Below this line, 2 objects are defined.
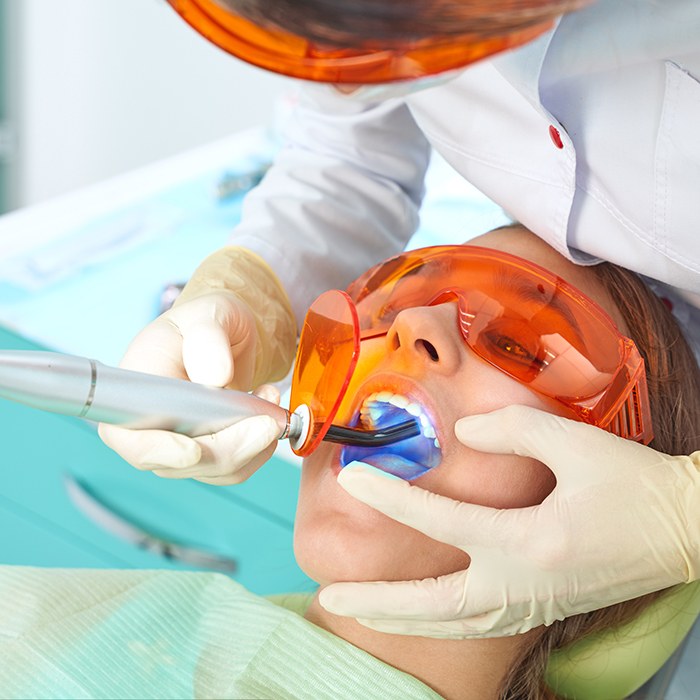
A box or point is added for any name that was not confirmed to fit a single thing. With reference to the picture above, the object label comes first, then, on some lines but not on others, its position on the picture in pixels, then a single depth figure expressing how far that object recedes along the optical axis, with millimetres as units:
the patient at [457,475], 590
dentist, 560
